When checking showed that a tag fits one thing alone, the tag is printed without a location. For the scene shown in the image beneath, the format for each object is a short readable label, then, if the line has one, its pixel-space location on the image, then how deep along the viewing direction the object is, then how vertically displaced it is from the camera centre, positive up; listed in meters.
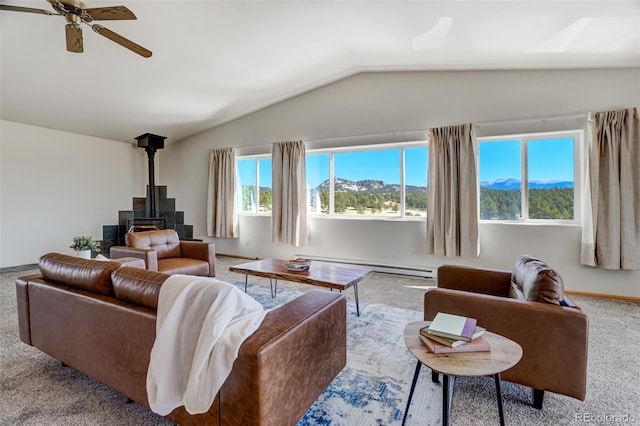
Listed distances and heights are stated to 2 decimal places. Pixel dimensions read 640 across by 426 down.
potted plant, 3.92 -0.45
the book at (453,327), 1.31 -0.53
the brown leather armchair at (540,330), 1.54 -0.64
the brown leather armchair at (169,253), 3.46 -0.50
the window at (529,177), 3.77 +0.41
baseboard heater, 4.41 -0.88
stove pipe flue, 6.18 +1.31
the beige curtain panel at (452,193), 4.05 +0.22
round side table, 1.16 -0.60
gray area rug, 1.58 -1.07
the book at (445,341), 1.29 -0.56
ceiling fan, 2.14 +1.46
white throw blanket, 1.14 -0.50
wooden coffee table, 2.78 -0.63
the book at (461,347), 1.27 -0.58
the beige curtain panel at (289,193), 5.21 +0.31
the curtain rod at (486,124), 3.67 +1.13
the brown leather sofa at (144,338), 1.17 -0.61
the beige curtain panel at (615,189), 3.36 +0.21
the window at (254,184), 5.89 +0.53
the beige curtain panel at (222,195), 5.99 +0.33
